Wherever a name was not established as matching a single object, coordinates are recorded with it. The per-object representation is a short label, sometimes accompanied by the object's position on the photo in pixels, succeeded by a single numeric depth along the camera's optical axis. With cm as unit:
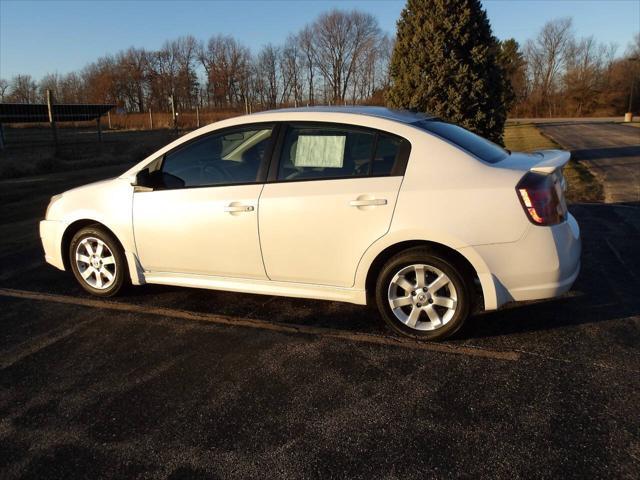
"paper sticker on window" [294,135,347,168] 378
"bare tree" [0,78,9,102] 7756
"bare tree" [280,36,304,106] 7594
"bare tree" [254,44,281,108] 7506
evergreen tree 1097
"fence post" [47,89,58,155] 1581
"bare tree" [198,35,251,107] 7712
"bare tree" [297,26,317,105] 7624
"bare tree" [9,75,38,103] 7712
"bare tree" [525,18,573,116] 7512
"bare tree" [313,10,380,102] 7450
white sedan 340
